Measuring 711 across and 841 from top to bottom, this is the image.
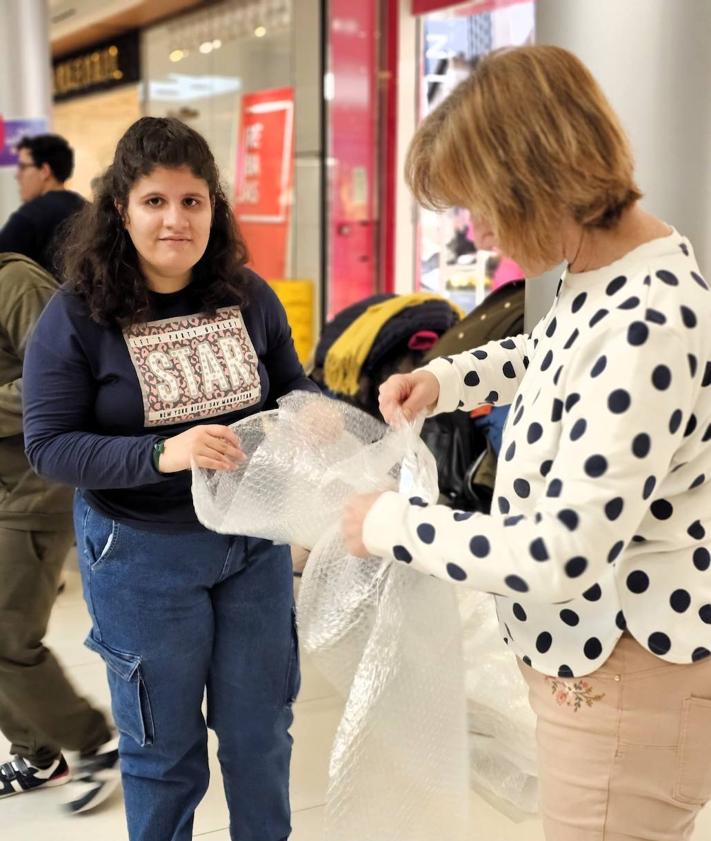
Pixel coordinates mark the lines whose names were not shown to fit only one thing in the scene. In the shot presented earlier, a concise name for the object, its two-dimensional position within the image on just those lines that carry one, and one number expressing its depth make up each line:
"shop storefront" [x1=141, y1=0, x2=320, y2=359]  7.31
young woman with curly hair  1.63
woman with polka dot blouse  1.04
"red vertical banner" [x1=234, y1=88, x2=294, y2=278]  7.56
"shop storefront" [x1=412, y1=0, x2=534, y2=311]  5.64
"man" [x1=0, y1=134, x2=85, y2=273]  4.18
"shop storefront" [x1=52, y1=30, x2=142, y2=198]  10.25
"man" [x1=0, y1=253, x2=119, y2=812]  2.34
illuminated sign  10.13
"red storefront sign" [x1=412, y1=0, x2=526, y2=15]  5.66
